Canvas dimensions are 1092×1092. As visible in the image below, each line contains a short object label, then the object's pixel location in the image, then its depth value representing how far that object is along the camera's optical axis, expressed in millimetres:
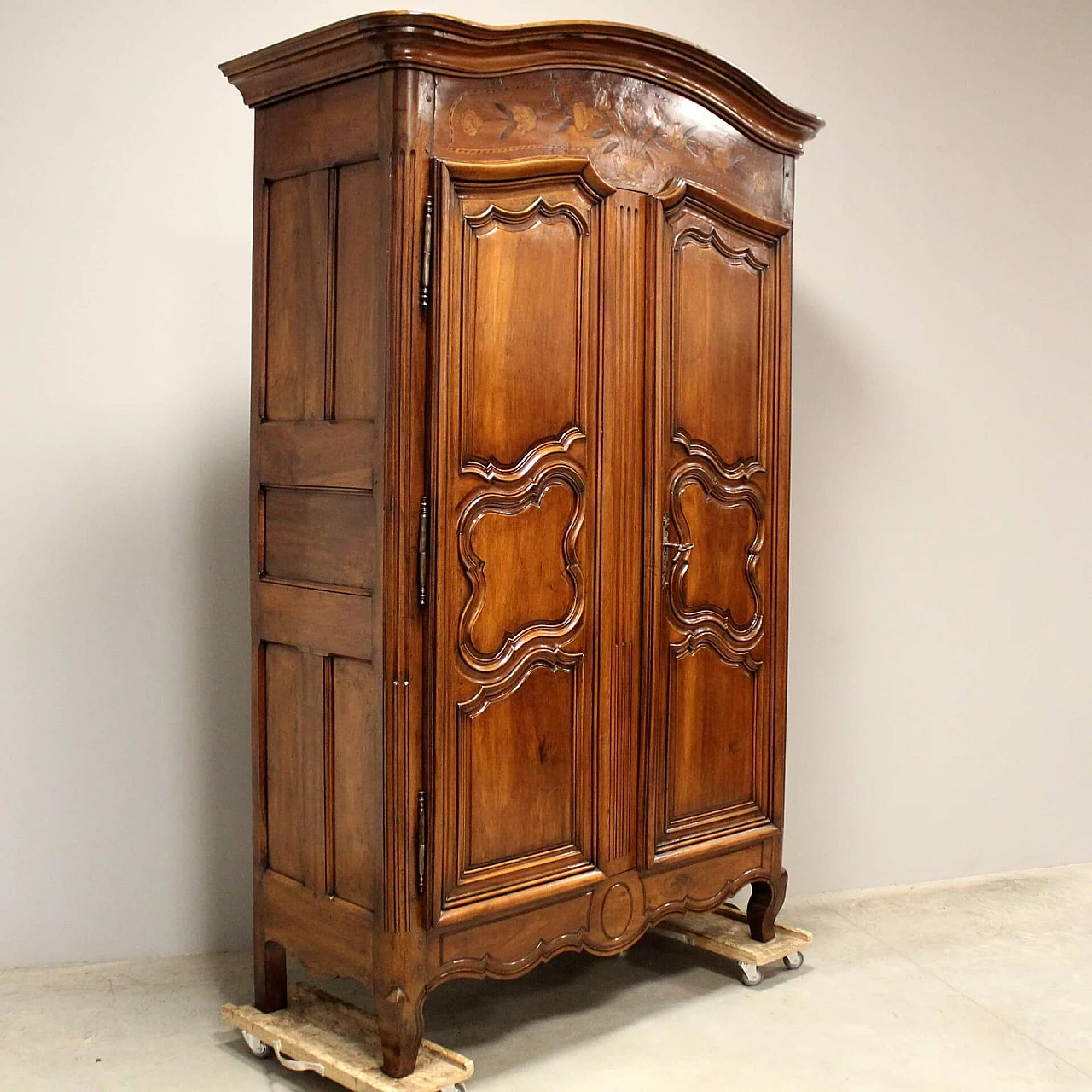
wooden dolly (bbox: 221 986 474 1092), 2641
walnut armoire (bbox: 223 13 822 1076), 2584
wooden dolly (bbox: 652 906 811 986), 3371
